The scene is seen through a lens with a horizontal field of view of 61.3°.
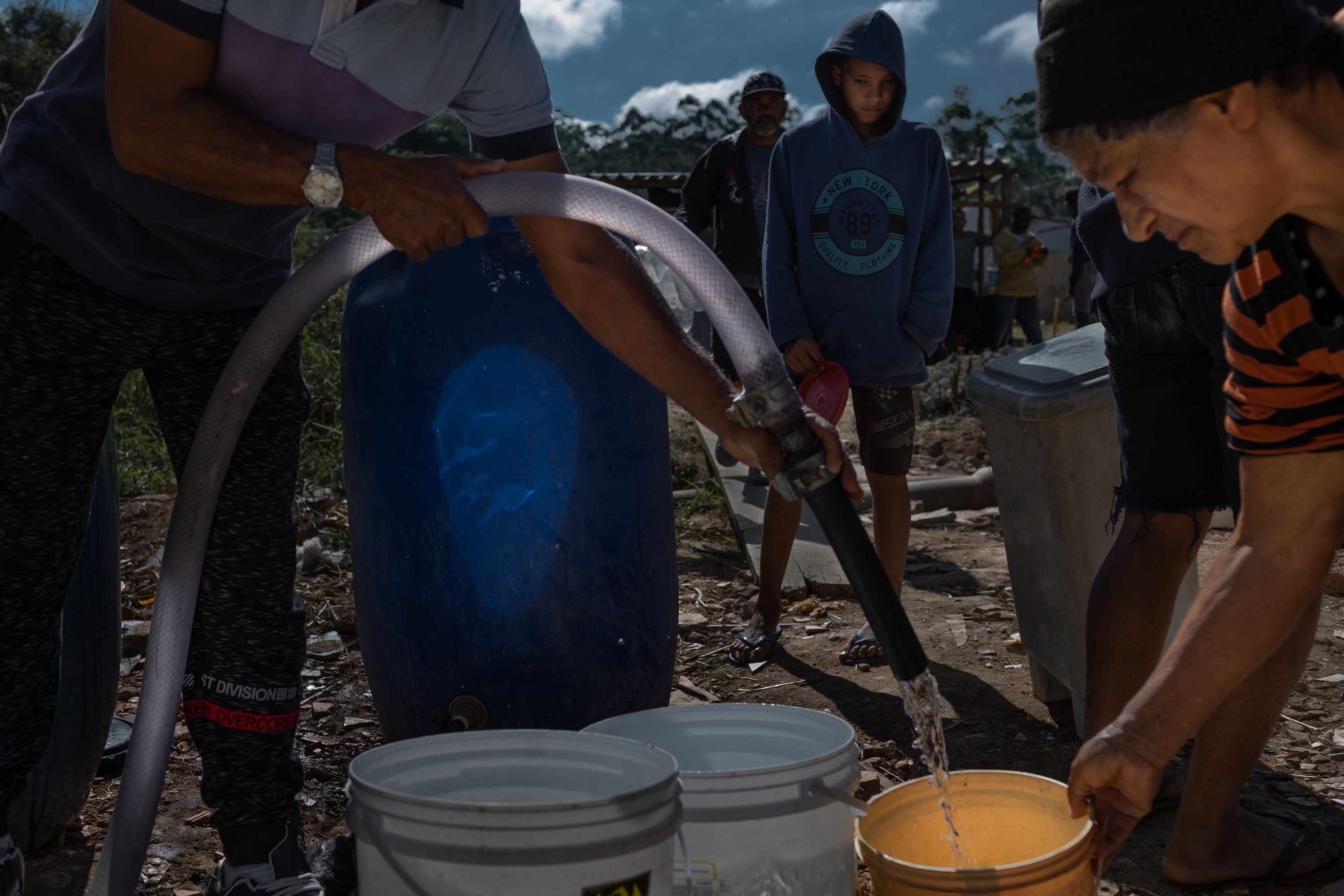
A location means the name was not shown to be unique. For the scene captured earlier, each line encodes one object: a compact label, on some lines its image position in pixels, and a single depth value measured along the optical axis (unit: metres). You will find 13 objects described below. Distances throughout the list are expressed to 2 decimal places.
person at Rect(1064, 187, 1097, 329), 8.95
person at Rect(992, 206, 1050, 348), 11.66
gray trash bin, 2.49
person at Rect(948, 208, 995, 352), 12.94
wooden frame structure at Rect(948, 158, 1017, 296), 13.52
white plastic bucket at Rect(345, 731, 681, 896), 1.25
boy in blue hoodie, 3.32
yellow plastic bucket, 1.67
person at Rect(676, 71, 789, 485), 5.23
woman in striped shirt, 1.13
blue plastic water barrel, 2.28
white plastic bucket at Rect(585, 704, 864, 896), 1.50
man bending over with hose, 1.53
